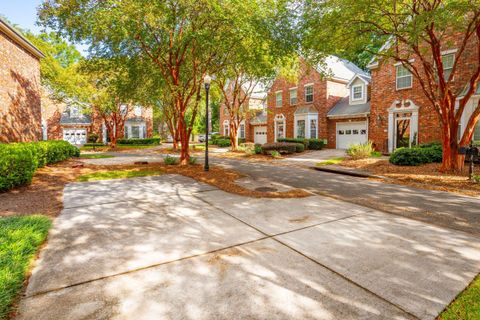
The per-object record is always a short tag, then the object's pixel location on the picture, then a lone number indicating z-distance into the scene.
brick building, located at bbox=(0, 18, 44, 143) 12.14
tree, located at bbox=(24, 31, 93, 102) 24.95
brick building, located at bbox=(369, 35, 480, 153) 13.87
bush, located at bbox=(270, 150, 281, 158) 18.75
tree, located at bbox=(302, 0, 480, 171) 8.92
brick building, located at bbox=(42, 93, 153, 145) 36.44
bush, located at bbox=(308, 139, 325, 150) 22.42
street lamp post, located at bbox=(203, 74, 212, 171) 10.42
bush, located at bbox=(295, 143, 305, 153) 20.63
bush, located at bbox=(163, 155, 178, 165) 13.60
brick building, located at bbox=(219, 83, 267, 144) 30.19
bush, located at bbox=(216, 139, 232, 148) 31.44
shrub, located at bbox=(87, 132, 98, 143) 36.56
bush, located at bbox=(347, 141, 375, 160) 15.05
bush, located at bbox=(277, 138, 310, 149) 22.42
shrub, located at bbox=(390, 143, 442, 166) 11.95
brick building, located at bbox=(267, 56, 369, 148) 23.17
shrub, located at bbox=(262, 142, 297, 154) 19.77
